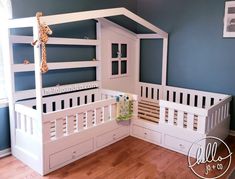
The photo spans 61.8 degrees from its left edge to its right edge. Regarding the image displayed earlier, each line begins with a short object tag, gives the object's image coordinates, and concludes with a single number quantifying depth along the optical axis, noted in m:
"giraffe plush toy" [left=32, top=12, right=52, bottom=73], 1.73
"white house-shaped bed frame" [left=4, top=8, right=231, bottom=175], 1.93
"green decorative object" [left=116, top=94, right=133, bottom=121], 2.53
